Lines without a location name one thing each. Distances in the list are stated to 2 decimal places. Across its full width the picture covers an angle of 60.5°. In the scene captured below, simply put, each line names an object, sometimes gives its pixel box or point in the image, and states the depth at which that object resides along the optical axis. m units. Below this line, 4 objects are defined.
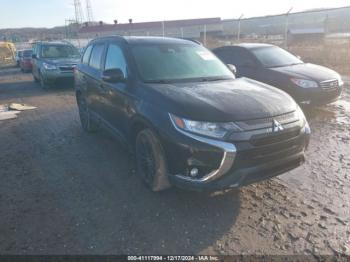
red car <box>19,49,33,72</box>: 19.99
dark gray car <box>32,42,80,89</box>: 11.40
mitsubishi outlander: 2.97
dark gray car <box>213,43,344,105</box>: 6.55
